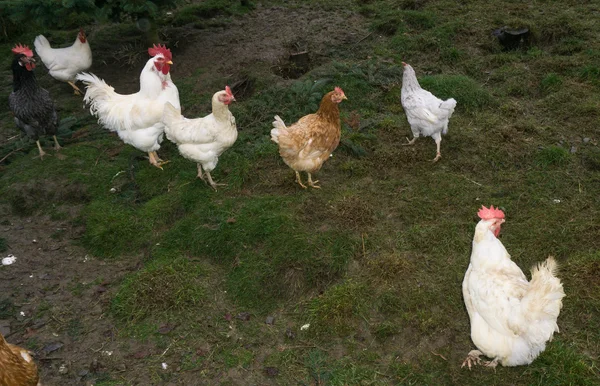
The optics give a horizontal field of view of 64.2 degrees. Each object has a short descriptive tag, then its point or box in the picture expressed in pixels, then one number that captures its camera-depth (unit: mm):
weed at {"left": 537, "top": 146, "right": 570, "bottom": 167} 5523
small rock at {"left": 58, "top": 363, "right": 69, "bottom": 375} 3830
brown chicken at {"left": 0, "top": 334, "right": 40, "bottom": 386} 2889
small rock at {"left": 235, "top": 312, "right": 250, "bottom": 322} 4215
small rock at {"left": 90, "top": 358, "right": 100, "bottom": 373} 3838
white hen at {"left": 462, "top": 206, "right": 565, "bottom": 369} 3008
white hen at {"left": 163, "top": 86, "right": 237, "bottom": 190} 5192
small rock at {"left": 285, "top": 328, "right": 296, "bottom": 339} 4017
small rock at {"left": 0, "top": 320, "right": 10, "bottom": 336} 4214
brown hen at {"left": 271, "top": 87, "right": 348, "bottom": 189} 4980
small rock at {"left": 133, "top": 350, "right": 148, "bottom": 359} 3931
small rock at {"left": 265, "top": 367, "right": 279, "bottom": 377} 3732
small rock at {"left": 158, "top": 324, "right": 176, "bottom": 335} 4105
